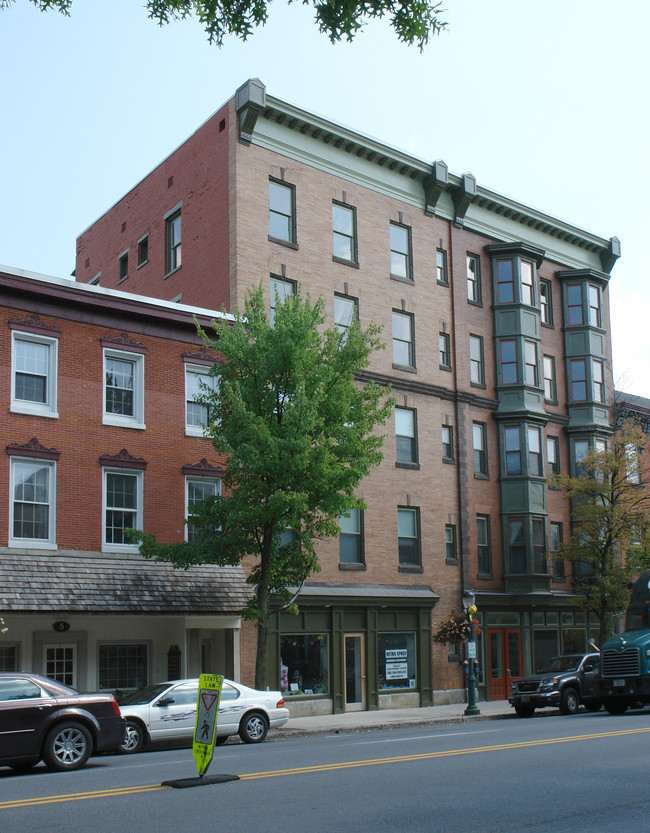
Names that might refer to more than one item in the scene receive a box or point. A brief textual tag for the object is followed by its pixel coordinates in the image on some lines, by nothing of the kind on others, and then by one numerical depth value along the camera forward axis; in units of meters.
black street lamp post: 26.24
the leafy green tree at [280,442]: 22.05
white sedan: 18.36
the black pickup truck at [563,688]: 25.09
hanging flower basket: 28.56
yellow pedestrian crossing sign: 12.18
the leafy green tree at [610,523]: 32.94
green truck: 22.25
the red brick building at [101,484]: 22.86
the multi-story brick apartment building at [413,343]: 29.45
